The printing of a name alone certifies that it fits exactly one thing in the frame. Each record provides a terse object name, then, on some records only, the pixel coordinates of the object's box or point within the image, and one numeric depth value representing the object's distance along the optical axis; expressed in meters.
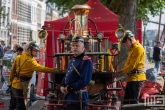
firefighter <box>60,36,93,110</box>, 7.18
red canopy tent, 16.23
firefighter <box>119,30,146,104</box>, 9.78
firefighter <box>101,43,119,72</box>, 10.45
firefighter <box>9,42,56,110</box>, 10.07
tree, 15.80
